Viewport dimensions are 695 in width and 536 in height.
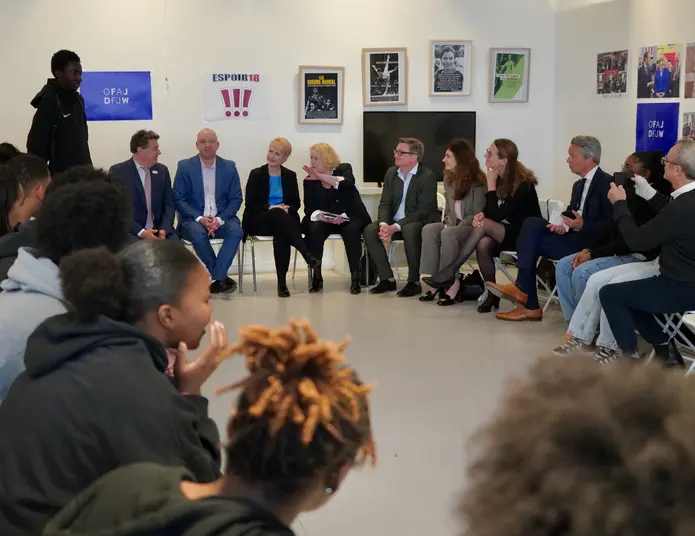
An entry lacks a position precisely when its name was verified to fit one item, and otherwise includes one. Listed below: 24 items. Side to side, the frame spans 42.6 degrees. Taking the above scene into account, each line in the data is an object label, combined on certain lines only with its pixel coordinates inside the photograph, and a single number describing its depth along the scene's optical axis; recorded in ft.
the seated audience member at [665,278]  15.33
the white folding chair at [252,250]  24.63
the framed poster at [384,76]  27.76
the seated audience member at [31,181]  13.75
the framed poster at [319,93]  27.37
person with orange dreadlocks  3.91
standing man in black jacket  22.29
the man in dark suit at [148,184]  24.04
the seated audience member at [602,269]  16.93
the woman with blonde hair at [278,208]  24.40
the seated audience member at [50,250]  7.34
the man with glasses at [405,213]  24.31
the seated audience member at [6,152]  19.72
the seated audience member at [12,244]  9.73
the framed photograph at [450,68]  28.19
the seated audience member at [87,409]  5.65
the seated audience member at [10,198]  13.43
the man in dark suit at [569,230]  20.04
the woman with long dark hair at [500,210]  21.83
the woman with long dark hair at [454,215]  23.11
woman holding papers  24.66
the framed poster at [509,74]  28.63
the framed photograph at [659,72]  22.43
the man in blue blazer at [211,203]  24.29
